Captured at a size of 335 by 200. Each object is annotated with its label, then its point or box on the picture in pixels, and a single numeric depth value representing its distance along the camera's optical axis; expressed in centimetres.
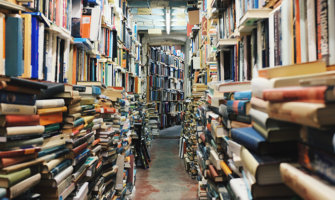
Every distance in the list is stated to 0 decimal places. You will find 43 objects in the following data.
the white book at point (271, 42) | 119
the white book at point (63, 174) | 125
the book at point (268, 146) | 73
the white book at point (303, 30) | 96
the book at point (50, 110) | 118
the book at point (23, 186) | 87
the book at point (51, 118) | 122
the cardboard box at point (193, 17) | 509
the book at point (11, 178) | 85
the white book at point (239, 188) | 90
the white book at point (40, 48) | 164
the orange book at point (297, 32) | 98
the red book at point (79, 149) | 149
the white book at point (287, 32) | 105
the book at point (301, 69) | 67
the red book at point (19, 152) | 87
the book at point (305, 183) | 50
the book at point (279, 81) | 59
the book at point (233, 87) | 122
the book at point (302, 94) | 50
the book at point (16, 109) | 87
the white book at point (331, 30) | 80
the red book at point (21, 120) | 89
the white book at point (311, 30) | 89
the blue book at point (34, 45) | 157
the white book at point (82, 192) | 156
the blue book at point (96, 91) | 197
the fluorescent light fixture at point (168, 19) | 735
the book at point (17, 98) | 89
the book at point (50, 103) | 117
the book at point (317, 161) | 53
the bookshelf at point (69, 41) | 154
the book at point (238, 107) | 107
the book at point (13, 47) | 139
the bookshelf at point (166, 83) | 1058
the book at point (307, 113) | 50
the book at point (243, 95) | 107
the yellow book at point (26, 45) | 151
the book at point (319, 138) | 54
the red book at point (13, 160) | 86
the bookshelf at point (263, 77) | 65
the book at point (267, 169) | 71
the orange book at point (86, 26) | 239
